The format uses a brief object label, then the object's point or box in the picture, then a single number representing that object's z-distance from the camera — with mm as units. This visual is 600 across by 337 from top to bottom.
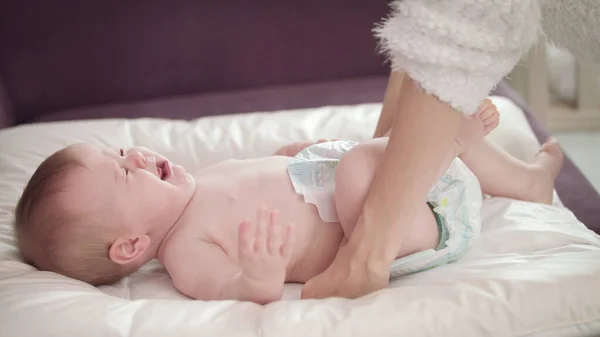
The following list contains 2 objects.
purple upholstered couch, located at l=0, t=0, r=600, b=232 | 2219
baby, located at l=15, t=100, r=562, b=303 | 1083
